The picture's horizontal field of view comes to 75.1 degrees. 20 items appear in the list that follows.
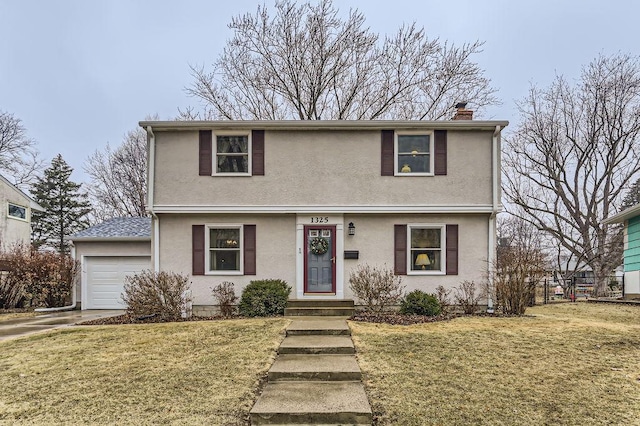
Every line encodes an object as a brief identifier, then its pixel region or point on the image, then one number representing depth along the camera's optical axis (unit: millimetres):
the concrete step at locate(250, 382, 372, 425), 4629
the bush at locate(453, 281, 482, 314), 10875
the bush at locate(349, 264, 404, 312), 10320
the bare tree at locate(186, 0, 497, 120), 18906
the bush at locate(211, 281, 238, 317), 10734
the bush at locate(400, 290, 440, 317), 10344
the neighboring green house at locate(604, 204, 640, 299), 15914
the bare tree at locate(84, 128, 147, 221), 28031
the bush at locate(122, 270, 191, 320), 10219
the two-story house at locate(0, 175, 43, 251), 21234
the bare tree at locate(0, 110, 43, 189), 30031
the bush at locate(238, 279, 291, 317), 10375
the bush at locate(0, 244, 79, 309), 14141
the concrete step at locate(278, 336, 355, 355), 6867
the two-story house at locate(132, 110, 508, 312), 11141
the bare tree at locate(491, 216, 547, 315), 10484
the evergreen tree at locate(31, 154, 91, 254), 32531
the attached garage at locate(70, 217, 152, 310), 14367
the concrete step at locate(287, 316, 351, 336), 8016
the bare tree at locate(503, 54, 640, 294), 19578
